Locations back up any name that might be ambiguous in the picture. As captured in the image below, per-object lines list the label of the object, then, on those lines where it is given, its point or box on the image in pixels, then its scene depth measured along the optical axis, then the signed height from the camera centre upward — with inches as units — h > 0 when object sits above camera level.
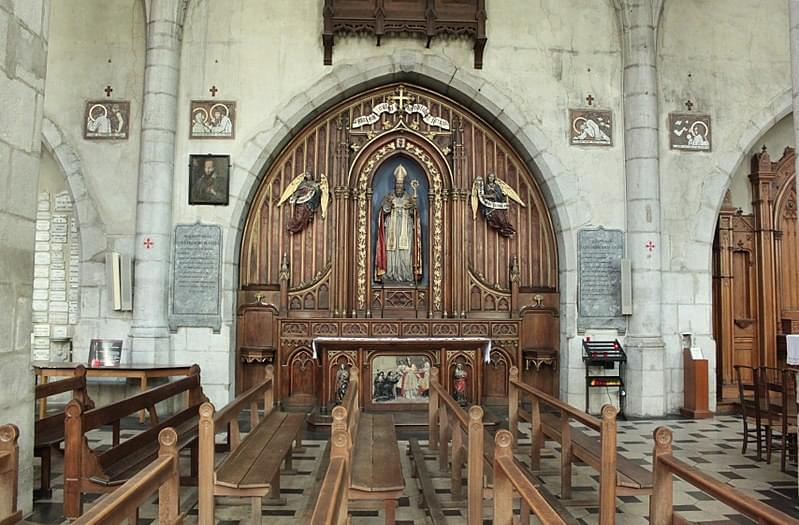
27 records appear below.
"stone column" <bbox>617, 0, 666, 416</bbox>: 339.3 +55.0
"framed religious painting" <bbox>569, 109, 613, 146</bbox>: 361.4 +98.6
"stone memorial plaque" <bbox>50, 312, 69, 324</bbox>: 368.2 -4.1
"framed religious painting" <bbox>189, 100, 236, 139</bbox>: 350.6 +98.5
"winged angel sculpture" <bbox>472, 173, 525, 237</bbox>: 370.0 +60.6
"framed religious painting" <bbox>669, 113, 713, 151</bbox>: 361.4 +96.4
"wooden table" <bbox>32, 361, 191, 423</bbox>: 290.7 -26.2
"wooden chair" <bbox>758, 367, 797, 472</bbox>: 233.2 -34.3
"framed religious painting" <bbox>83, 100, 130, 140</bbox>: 346.9 +97.0
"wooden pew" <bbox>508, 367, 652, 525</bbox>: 155.8 -37.8
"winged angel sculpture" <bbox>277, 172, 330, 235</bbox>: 365.1 +61.1
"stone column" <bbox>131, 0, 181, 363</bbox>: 331.6 +59.9
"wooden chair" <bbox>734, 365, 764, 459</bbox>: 248.4 -35.8
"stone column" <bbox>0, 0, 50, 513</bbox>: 168.4 +27.3
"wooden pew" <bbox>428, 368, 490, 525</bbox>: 152.6 -36.0
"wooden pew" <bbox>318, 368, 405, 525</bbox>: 145.9 -36.7
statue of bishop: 371.2 +40.3
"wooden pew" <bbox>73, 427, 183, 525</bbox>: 93.4 -27.8
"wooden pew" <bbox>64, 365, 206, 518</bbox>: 158.2 -36.3
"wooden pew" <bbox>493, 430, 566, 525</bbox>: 118.6 -28.9
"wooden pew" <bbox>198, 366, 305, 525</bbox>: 147.2 -36.8
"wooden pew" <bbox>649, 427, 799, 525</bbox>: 103.9 -29.3
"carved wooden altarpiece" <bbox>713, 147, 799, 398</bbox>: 387.9 +21.7
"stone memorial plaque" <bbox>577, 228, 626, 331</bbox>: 352.8 +18.3
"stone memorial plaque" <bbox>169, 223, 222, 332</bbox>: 342.0 +17.6
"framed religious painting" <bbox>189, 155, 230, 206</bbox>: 346.9 +66.7
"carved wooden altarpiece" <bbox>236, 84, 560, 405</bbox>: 362.3 +38.3
